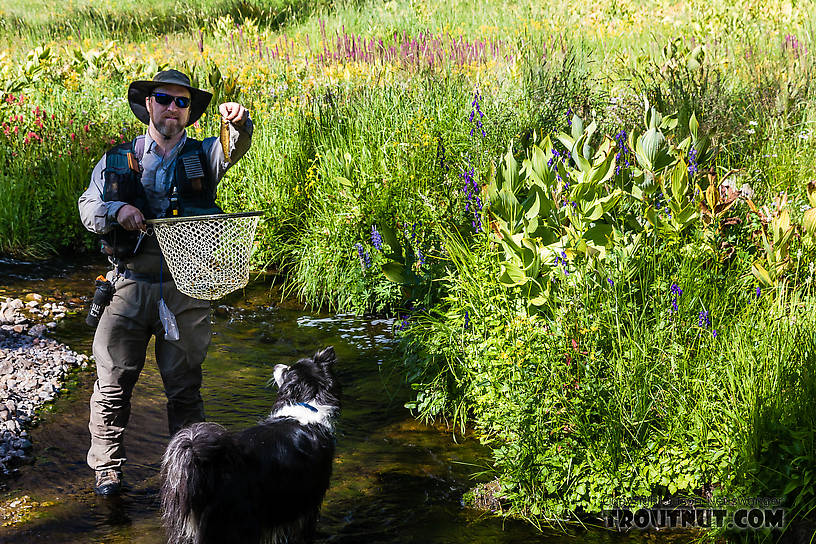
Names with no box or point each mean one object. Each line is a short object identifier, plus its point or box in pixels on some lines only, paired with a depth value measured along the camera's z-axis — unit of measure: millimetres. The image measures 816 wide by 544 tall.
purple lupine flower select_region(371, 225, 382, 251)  6478
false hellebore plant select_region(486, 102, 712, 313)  4605
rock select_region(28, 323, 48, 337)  6496
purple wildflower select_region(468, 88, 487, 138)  6864
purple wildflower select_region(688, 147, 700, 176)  5035
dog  3373
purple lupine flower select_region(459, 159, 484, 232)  5770
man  4109
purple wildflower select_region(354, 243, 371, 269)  6691
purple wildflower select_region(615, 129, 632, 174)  5676
